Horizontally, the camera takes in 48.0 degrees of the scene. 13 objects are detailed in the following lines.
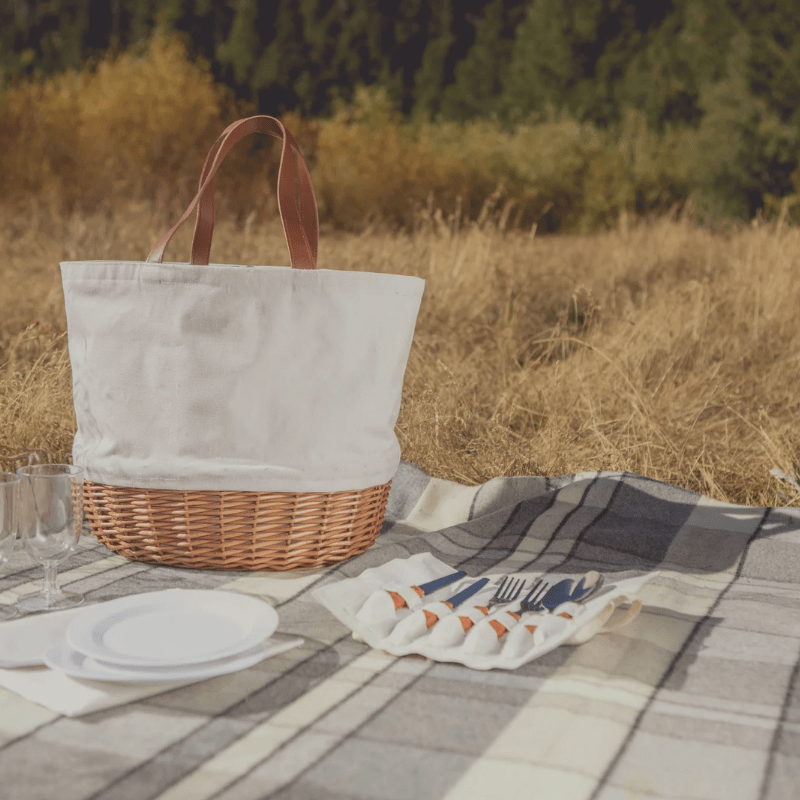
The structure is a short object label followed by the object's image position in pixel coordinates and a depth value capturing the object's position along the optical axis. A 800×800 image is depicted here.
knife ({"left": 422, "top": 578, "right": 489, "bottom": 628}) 0.95
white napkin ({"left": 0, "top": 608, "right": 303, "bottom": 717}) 0.80
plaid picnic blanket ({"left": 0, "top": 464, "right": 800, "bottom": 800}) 0.71
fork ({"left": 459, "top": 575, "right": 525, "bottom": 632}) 1.04
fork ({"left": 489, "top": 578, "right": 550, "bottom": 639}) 0.94
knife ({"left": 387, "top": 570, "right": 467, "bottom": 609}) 0.99
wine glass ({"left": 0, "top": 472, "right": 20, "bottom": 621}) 0.99
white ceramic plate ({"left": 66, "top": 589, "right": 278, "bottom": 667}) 0.83
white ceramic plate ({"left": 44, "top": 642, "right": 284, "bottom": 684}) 0.80
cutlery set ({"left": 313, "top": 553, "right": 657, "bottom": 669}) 0.92
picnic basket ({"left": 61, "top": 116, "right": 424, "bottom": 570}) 1.22
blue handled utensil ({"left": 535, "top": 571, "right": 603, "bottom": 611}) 1.01
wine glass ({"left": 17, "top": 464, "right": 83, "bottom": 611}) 1.03
